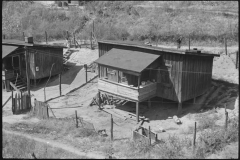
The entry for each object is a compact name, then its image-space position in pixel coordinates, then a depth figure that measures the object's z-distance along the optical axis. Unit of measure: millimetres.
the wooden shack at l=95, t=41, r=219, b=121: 27750
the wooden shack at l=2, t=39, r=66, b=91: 36125
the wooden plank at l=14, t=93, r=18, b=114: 30406
